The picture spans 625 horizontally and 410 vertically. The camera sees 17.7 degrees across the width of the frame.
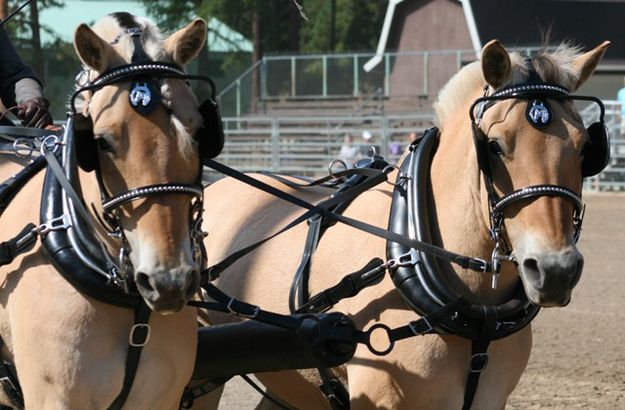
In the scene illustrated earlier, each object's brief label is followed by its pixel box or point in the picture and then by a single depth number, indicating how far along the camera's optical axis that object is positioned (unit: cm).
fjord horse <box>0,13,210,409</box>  582
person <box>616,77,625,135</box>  3343
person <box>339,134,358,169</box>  4027
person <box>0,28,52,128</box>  817
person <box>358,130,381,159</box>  4206
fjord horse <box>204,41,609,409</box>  655
